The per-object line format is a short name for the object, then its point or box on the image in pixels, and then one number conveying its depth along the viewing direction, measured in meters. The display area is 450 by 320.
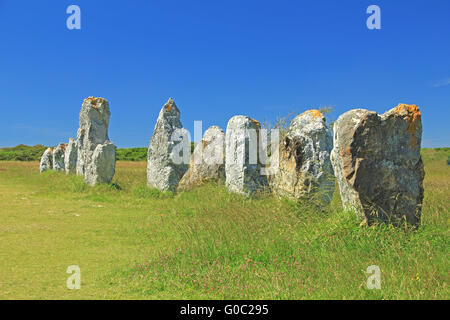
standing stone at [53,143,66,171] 28.38
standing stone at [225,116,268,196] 12.02
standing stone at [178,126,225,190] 13.91
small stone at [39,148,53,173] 30.19
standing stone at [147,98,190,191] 15.07
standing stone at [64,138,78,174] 24.67
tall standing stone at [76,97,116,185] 17.05
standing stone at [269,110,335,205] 9.76
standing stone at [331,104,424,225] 6.57
